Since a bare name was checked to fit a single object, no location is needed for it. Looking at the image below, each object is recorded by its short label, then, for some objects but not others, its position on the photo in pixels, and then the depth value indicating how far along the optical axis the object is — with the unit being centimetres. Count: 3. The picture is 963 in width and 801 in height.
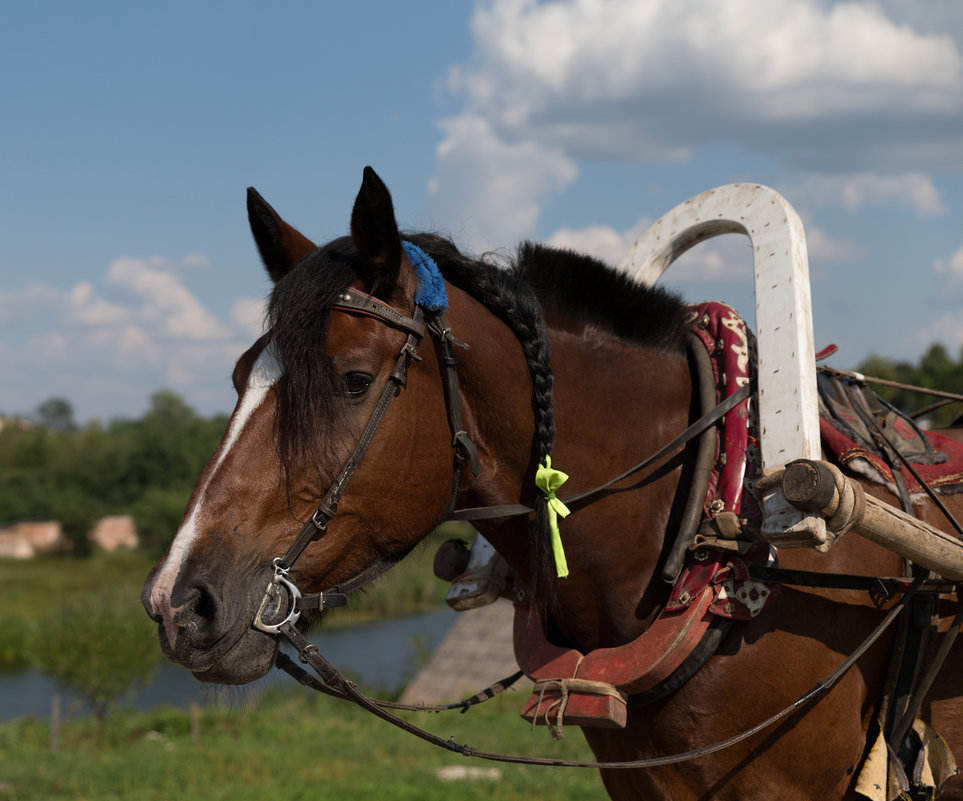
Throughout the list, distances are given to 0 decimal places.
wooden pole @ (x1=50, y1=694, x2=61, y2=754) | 1388
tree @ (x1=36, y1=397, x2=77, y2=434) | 12212
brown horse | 195
